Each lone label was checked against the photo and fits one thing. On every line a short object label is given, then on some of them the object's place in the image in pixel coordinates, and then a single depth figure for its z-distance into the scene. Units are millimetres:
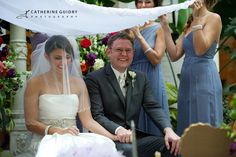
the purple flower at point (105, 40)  6661
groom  5234
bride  5272
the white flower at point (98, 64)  6450
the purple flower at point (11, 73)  6159
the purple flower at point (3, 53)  6154
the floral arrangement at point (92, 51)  6459
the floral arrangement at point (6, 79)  6145
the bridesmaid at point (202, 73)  5666
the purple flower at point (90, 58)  6440
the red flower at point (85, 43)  6492
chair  3852
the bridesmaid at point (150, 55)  6070
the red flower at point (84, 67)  6393
